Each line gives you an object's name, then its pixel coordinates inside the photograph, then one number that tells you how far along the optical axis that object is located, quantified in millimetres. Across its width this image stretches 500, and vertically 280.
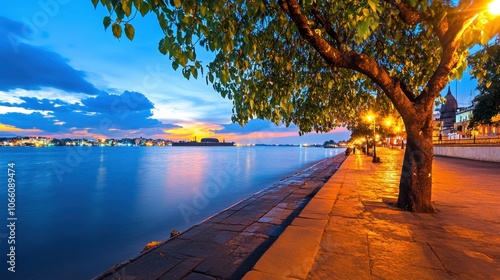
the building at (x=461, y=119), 72088
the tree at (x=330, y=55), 3559
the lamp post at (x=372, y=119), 22317
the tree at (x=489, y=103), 17766
